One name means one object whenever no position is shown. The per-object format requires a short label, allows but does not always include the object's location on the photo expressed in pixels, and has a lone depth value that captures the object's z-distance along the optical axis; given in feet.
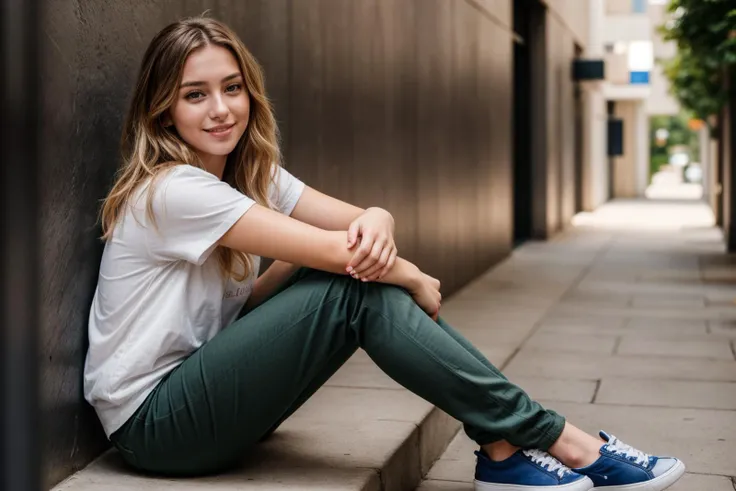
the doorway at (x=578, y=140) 58.34
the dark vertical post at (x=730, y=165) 37.14
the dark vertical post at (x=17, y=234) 2.74
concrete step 8.96
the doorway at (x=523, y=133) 43.88
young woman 8.52
